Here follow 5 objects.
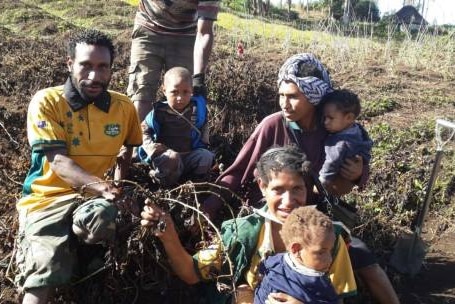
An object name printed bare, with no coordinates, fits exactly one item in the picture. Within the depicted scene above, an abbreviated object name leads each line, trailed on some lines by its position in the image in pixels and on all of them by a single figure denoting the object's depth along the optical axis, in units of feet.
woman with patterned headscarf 9.52
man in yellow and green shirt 8.32
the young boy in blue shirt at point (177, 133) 11.53
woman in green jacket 7.99
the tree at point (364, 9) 91.15
